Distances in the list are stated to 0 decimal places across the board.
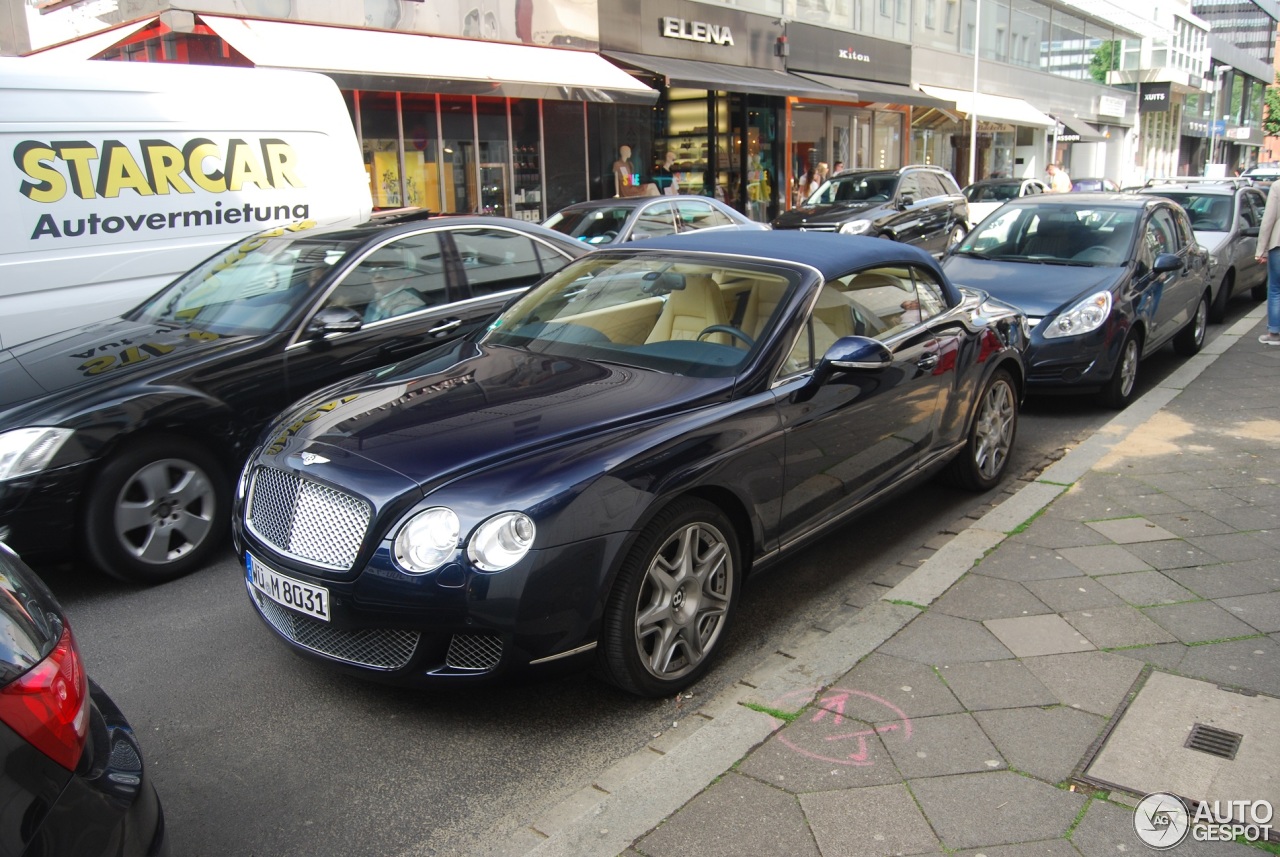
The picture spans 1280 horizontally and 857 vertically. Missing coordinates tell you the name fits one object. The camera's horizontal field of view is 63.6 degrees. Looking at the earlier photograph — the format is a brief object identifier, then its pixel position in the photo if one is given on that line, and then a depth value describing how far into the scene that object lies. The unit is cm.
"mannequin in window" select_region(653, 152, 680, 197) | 2083
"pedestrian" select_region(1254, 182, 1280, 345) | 984
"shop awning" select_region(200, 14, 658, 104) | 1307
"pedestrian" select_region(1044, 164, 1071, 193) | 2275
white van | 663
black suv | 1582
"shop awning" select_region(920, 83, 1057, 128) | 3341
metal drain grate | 308
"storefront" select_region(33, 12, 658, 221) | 1342
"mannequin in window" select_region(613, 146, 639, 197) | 1911
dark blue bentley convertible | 315
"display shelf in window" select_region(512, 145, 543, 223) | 1842
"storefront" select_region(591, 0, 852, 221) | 1998
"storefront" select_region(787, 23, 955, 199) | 2598
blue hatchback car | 751
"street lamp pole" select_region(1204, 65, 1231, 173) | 7550
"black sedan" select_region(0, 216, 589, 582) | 444
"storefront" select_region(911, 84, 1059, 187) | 3428
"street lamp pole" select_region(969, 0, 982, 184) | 3077
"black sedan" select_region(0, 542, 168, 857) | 178
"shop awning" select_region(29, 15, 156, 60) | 1328
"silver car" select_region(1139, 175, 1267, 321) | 1188
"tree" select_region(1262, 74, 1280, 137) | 10031
